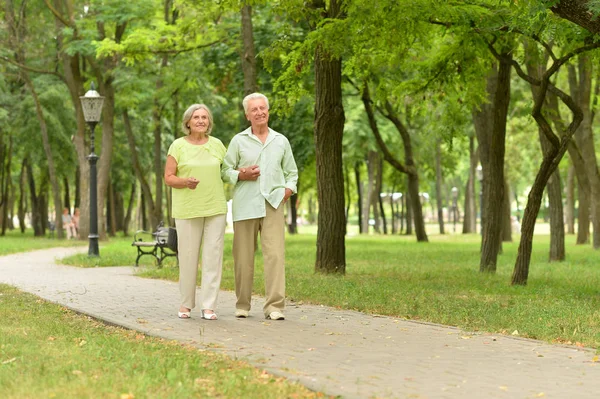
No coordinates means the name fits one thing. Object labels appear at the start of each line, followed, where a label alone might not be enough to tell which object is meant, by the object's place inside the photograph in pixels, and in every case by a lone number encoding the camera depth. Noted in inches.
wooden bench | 780.0
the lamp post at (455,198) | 3175.9
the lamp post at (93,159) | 904.9
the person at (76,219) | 1744.7
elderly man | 403.5
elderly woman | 405.1
